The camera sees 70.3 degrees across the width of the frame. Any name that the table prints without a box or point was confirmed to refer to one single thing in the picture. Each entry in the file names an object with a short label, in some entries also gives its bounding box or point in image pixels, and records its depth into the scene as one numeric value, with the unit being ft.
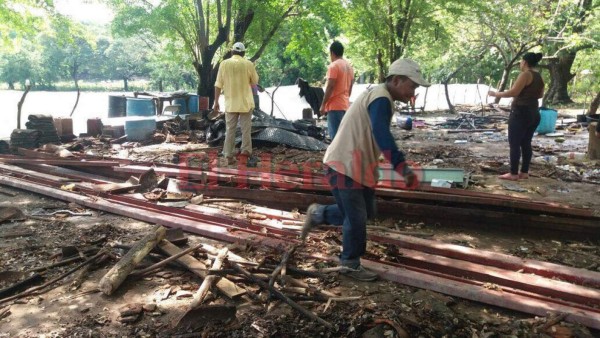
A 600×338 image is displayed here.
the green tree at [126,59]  196.24
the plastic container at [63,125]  37.35
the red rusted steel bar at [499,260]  12.01
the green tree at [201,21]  47.62
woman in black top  21.01
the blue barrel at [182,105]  49.93
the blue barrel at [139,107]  43.69
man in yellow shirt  26.35
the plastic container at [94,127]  40.40
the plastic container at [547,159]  29.25
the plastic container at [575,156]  29.86
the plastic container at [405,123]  49.06
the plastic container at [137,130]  38.29
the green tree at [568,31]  60.54
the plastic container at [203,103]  48.26
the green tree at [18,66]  162.50
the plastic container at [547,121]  42.37
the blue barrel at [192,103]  50.16
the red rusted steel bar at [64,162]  25.21
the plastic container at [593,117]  35.58
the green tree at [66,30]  52.85
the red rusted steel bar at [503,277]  10.84
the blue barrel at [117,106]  49.70
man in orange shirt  23.44
